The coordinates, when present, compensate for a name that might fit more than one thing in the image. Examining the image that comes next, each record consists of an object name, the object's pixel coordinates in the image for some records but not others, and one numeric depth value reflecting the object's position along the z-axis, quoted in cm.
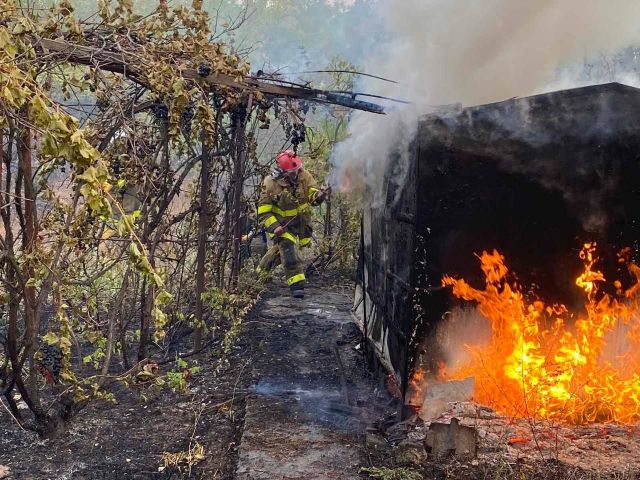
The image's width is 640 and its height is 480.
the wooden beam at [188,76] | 410
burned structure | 471
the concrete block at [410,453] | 427
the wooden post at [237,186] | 669
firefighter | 948
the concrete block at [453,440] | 425
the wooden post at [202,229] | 632
